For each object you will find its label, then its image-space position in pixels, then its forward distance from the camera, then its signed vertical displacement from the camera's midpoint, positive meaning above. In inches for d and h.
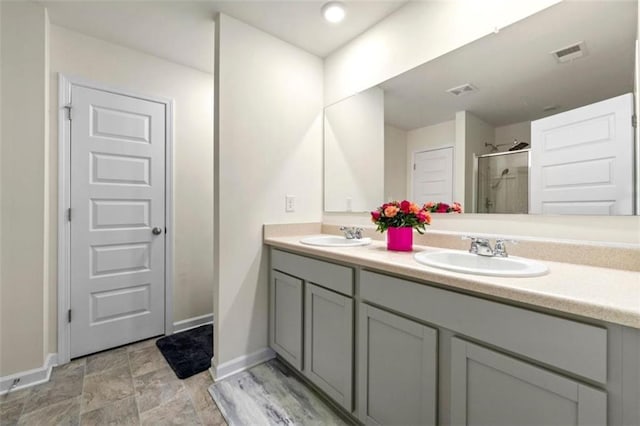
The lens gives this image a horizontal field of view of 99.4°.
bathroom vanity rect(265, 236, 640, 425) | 26.6 -16.9
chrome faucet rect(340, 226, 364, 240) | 72.8 -5.6
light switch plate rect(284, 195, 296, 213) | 82.3 +2.7
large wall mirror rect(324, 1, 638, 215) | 42.3 +18.3
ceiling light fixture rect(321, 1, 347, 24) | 66.1 +50.1
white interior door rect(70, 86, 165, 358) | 78.4 -2.8
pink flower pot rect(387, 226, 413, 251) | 57.2 -5.6
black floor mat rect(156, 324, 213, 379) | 72.7 -41.9
